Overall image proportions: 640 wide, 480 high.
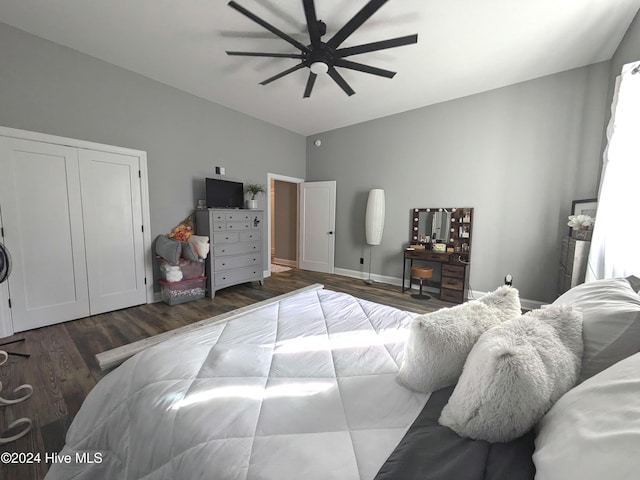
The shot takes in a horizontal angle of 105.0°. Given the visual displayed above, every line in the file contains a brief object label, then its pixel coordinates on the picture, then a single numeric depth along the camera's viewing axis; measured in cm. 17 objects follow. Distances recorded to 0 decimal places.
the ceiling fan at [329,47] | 175
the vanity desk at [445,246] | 355
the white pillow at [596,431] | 39
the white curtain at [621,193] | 178
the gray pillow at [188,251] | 325
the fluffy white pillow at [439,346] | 80
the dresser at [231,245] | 350
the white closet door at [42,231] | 238
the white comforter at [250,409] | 63
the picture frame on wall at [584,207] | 269
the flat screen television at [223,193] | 370
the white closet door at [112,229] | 282
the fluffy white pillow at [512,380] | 59
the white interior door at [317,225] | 507
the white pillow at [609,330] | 67
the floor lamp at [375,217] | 427
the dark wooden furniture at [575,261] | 237
